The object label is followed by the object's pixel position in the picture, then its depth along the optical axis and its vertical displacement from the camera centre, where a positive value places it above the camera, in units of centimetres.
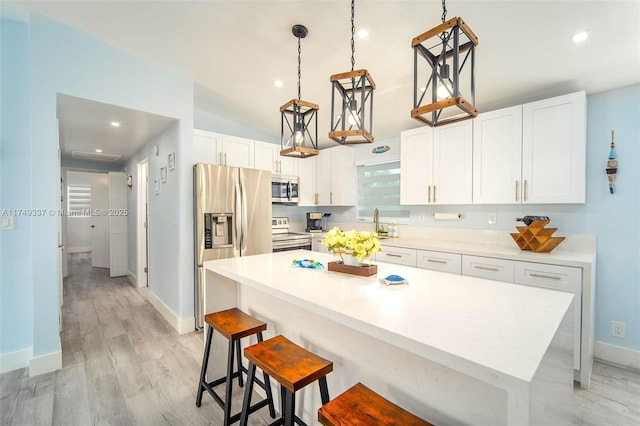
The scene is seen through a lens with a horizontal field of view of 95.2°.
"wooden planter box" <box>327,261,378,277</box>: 174 -38
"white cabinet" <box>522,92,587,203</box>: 243 +50
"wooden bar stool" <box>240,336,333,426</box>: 127 -73
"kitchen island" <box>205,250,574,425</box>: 82 -42
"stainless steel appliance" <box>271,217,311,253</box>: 413 -45
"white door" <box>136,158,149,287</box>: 472 -27
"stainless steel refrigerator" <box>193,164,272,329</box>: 321 -8
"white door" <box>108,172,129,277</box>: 557 -32
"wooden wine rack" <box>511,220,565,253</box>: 250 -26
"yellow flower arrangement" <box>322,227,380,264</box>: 175 -22
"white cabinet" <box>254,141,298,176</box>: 414 +70
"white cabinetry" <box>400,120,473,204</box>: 308 +48
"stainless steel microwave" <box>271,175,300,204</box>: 436 +28
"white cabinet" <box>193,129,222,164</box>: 357 +77
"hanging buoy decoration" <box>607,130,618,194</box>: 245 +34
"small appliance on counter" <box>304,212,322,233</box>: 478 -24
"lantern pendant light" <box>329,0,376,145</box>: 154 +54
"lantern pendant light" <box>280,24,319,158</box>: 186 +49
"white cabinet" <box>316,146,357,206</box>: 448 +48
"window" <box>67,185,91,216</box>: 823 +22
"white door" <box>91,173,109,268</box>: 646 -28
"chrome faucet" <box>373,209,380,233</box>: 405 -18
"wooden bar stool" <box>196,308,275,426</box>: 173 -83
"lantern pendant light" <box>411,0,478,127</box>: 112 +53
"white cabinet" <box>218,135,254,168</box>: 379 +74
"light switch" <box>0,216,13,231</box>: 238 -13
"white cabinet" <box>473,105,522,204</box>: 274 +50
